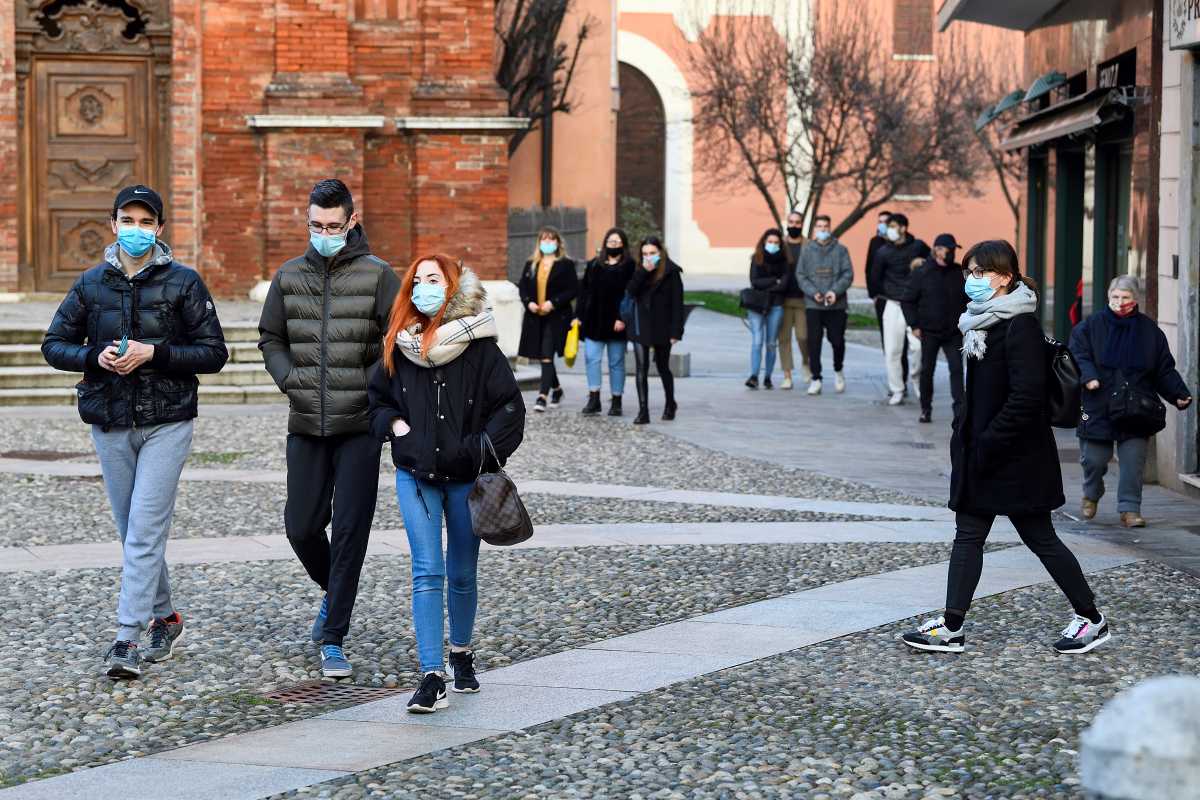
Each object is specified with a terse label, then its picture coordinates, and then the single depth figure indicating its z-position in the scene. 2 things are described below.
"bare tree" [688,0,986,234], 38.00
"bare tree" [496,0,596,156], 32.41
